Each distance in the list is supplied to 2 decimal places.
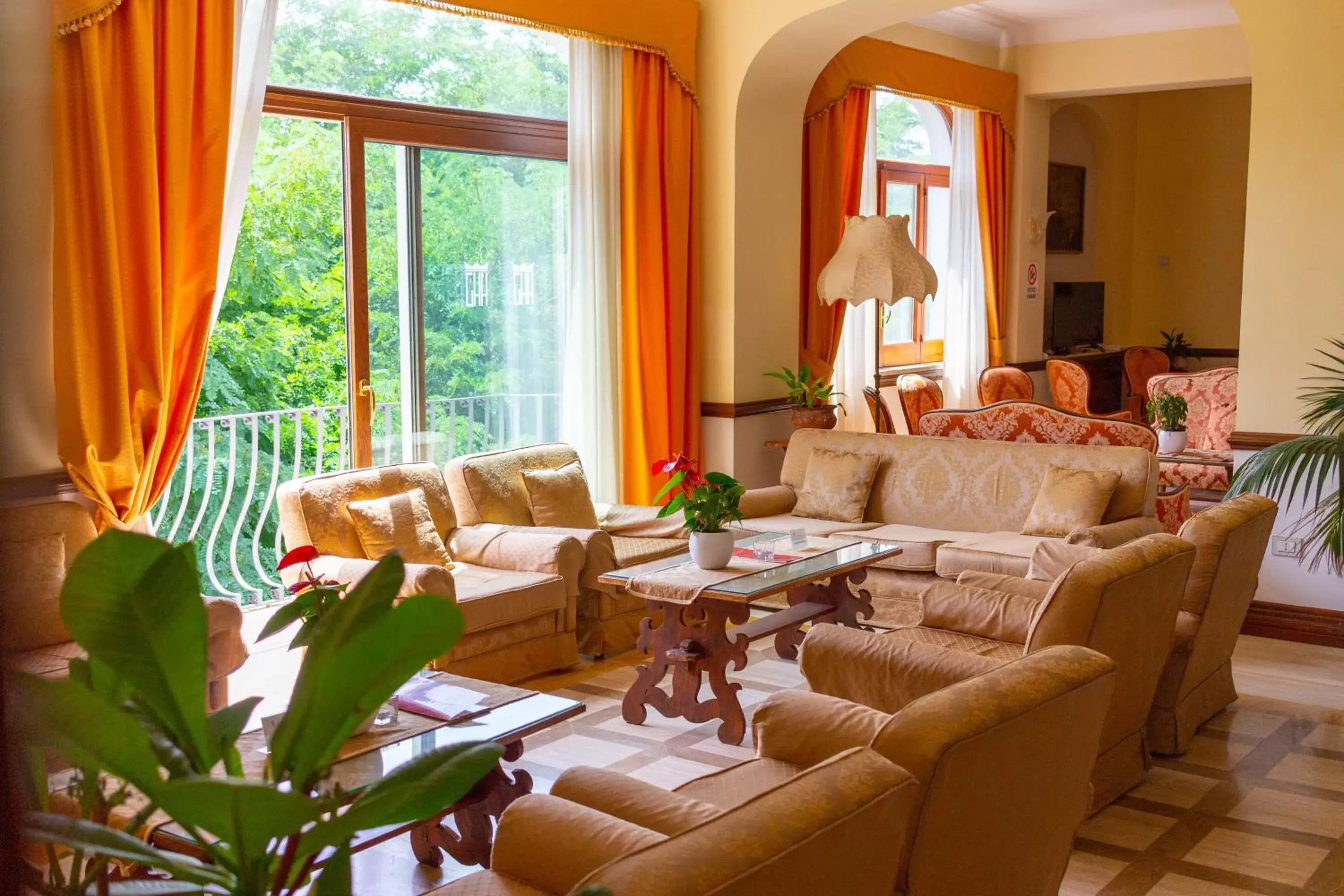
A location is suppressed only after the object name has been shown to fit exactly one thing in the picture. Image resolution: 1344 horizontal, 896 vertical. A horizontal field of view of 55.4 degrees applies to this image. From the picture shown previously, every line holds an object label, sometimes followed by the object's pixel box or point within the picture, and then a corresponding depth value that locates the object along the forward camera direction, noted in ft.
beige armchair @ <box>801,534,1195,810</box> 10.79
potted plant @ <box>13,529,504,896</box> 3.18
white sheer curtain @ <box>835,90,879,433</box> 27.50
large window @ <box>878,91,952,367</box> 29.27
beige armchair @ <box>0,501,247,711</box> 12.34
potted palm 16.72
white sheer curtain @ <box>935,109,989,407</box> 29.89
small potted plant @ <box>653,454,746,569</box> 15.21
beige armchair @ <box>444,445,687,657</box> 17.58
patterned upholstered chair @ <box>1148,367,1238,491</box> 25.93
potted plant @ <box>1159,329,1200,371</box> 37.11
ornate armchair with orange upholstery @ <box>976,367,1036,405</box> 29.19
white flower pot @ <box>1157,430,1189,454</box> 22.98
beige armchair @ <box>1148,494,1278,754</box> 13.57
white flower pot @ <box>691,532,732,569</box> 15.29
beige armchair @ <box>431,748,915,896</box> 5.33
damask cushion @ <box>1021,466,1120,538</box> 18.01
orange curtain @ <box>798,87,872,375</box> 25.57
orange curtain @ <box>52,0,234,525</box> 13.89
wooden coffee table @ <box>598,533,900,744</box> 14.57
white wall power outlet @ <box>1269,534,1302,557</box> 18.92
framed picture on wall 35.19
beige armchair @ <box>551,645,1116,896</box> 6.89
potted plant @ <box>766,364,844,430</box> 23.70
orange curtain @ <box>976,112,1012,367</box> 29.96
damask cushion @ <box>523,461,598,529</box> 18.43
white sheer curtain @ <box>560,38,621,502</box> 20.97
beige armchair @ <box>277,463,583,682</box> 15.49
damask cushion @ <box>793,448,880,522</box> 20.30
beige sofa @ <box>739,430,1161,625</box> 17.95
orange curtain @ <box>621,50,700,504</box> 21.77
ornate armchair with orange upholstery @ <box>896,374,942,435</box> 26.63
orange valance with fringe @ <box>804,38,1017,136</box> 25.54
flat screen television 34.96
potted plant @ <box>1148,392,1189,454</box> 22.99
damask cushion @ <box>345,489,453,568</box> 16.14
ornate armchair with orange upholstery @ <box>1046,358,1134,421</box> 30.17
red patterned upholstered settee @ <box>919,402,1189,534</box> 19.60
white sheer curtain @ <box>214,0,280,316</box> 15.52
